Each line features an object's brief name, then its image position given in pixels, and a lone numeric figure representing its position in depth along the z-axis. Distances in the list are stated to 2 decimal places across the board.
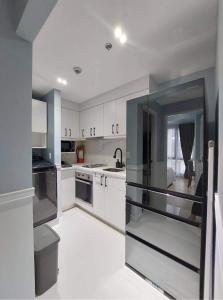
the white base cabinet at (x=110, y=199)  2.29
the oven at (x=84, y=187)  2.85
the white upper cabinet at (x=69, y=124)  3.21
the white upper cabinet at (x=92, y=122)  3.01
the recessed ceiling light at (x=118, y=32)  1.31
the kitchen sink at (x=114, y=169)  2.79
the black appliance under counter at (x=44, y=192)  2.34
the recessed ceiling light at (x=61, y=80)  2.32
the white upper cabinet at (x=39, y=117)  2.60
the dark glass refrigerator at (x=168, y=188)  1.18
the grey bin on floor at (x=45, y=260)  1.34
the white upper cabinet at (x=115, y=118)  2.55
